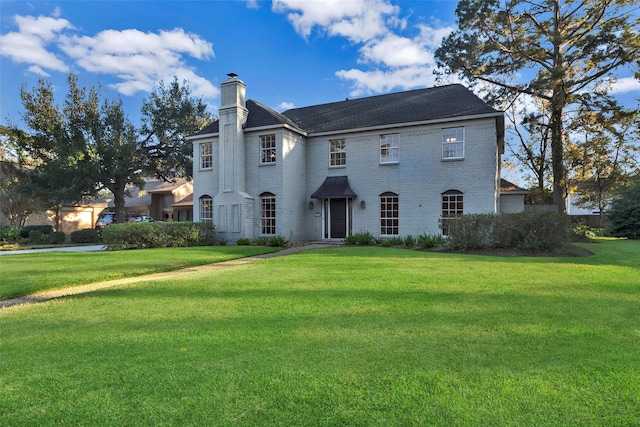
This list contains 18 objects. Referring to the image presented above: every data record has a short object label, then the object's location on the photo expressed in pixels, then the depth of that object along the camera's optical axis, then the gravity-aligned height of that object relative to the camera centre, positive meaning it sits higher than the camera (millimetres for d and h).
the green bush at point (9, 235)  21016 -463
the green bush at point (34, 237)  21914 -628
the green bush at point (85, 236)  22297 -633
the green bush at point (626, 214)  21656 +311
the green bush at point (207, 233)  17828 -440
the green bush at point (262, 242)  16833 -857
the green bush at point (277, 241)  16531 -810
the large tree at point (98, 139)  22906 +5990
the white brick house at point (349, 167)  16562 +2842
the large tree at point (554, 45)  19469 +10213
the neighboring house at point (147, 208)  31484 +1772
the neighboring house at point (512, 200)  19969 +1147
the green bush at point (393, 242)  15578 -878
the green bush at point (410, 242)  15055 -851
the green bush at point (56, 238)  21875 -707
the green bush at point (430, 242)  14176 -809
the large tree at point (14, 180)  23031 +3094
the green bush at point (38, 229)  22941 -161
